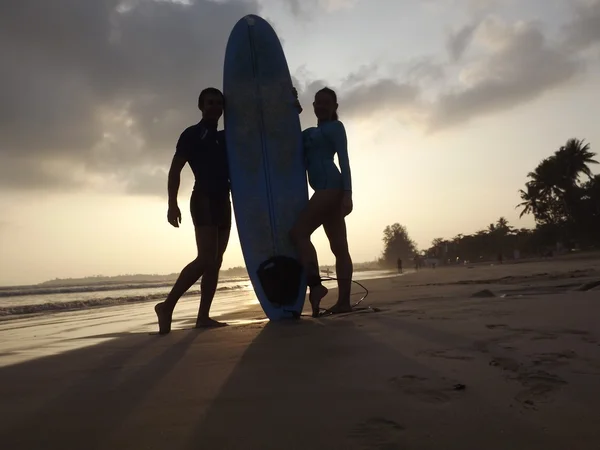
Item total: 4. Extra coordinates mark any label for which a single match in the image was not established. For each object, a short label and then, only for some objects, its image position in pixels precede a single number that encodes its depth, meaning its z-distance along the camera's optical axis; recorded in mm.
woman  3184
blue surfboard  3428
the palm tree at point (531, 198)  36188
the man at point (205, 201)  3051
